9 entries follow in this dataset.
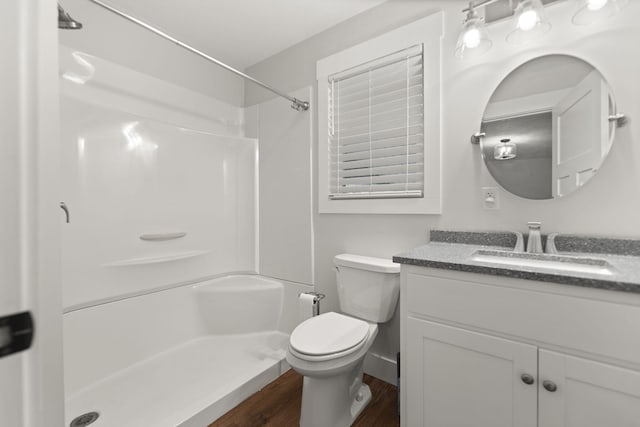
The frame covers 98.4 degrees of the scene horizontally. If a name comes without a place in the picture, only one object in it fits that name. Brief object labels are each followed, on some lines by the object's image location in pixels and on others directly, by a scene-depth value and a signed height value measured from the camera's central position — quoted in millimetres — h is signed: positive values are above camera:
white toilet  1230 -618
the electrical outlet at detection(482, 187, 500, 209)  1382 +60
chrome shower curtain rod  1216 +853
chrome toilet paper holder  1832 -615
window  1546 +546
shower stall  1520 -313
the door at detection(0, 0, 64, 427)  388 +2
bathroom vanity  817 -454
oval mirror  1183 +381
